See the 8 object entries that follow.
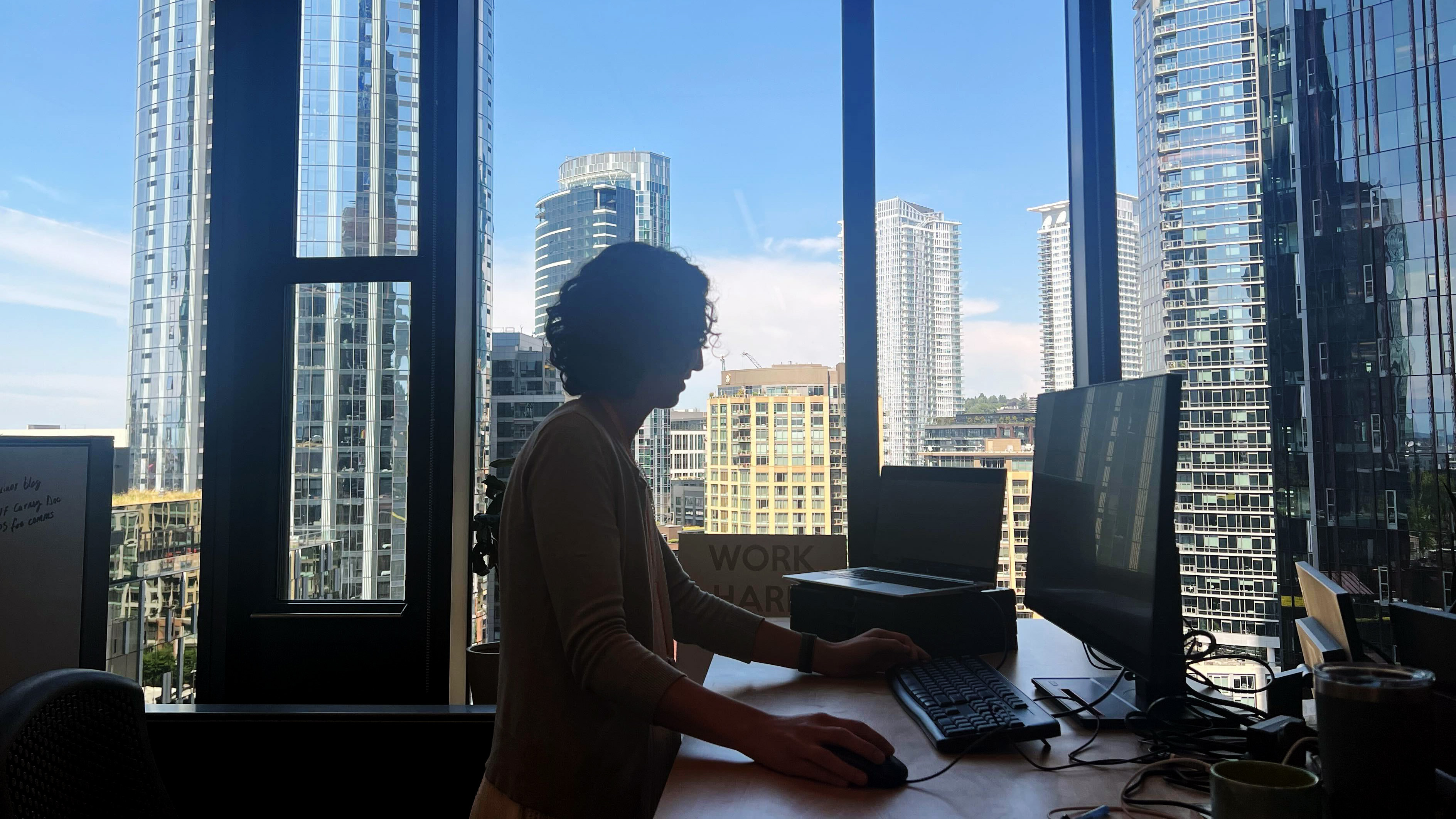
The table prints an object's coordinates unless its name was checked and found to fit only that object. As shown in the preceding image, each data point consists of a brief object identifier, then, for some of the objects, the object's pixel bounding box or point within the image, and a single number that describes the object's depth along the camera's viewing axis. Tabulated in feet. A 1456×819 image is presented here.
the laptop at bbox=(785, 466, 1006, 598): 5.71
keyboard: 3.42
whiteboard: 6.13
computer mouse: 3.02
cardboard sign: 6.95
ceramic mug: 2.22
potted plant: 7.50
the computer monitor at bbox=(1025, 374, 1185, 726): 3.44
